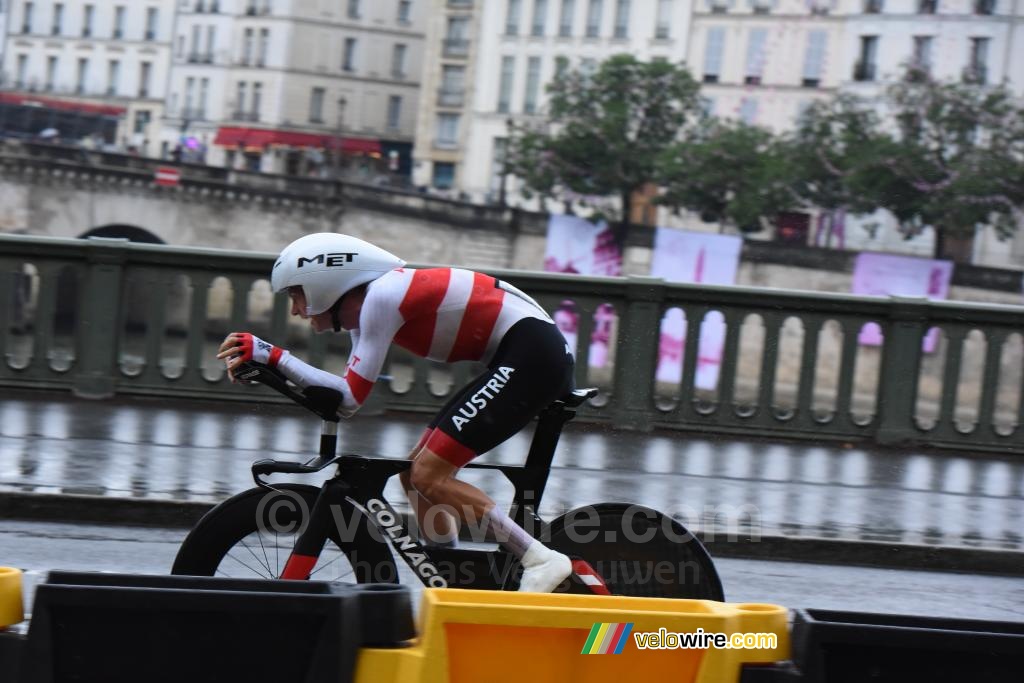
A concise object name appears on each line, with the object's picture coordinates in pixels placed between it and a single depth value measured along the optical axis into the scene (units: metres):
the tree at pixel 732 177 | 58.53
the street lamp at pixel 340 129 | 94.02
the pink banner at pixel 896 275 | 57.00
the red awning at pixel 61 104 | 102.50
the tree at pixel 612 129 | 64.62
